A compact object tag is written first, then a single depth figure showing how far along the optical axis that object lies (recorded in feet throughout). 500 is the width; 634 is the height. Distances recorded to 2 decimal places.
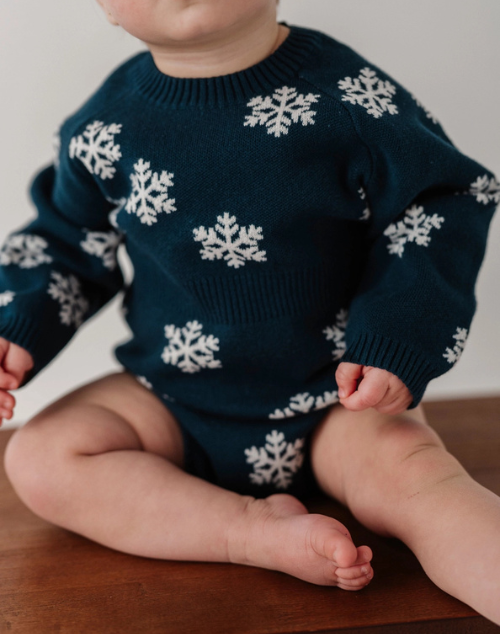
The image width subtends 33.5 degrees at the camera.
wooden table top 2.33
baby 2.59
